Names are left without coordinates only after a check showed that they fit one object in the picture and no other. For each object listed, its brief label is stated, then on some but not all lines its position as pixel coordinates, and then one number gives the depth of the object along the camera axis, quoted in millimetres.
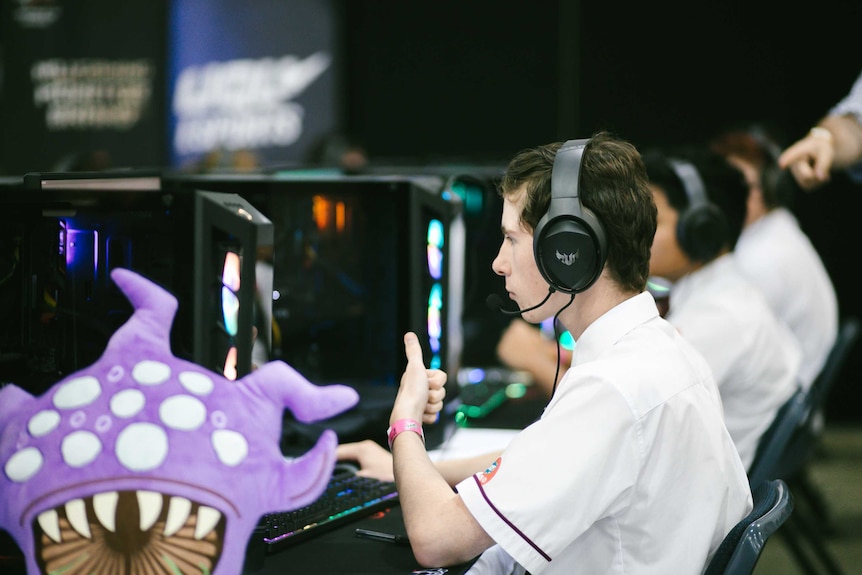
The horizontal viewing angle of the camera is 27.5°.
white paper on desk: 2883
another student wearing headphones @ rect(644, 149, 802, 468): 3065
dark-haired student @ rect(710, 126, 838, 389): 4708
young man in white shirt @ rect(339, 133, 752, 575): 2033
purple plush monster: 2035
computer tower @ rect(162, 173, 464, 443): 2717
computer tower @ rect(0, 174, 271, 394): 2083
